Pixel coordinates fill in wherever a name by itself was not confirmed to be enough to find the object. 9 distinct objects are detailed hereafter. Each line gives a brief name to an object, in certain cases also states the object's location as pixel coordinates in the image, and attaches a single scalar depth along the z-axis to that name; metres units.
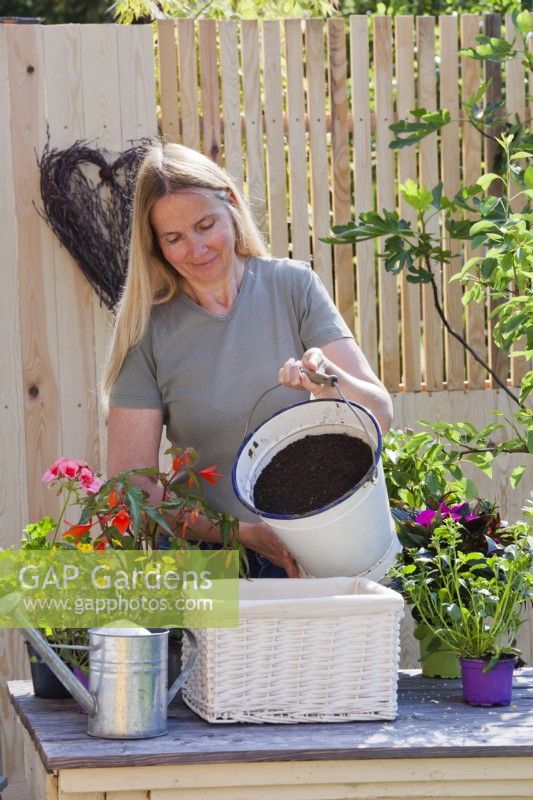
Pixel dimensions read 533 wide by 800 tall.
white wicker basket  4.26
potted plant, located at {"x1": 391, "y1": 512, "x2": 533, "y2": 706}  4.47
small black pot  4.53
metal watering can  4.17
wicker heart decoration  6.38
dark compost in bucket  4.52
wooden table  4.09
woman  4.95
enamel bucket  4.37
